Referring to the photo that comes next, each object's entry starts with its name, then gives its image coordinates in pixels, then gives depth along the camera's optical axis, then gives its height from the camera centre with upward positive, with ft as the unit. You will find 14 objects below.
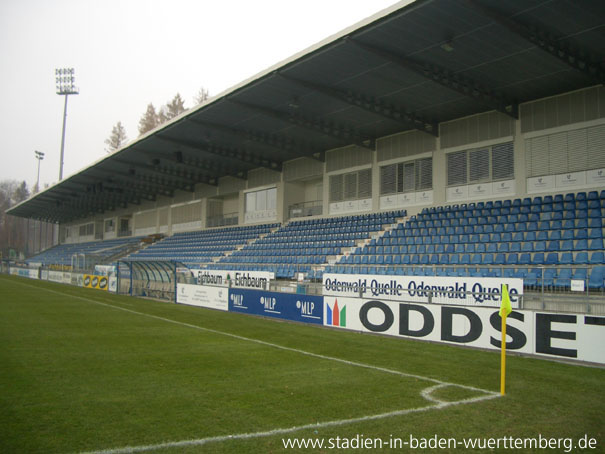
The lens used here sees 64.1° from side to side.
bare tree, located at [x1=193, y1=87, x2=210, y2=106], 235.61 +82.90
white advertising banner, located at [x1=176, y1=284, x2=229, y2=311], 66.33 -4.62
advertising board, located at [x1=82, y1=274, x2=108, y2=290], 104.88 -4.58
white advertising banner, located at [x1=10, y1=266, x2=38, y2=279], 157.88 -4.38
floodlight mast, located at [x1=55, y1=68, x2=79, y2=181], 215.26 +79.26
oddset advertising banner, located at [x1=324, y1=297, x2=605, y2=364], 32.22 -4.27
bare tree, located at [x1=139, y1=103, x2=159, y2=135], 244.83 +72.82
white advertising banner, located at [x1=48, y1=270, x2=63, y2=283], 133.53 -4.46
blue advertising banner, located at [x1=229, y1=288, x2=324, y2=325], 52.03 -4.53
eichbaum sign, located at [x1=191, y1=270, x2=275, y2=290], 62.44 -1.87
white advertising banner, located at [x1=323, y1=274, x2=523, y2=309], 39.65 -1.67
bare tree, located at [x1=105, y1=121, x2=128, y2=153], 263.29 +67.75
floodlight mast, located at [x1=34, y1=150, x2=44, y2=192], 258.92 +56.51
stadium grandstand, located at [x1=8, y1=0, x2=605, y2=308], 47.96 +20.71
